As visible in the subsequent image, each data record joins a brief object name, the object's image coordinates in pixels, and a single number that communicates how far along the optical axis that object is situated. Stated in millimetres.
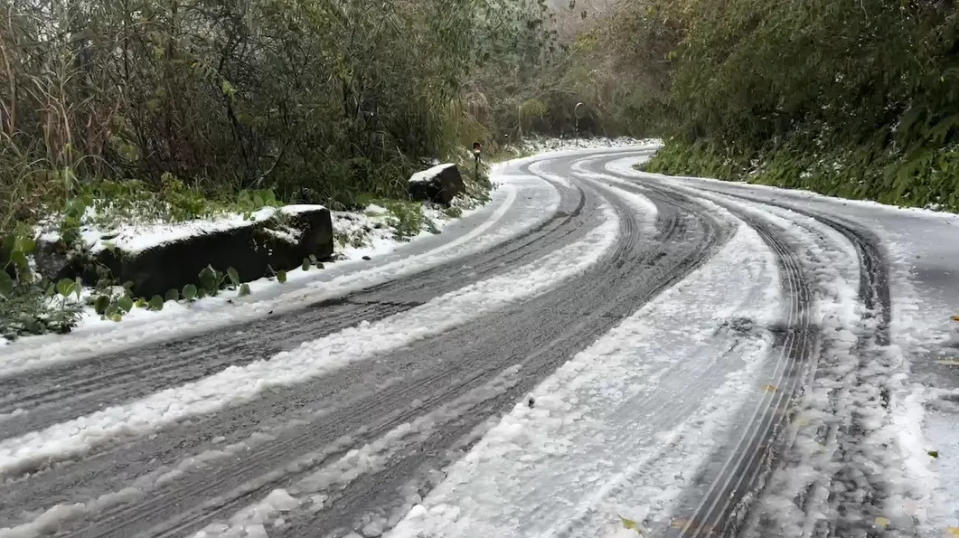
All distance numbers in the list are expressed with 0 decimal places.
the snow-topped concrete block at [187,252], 4188
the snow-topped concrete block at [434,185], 9445
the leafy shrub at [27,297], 3553
